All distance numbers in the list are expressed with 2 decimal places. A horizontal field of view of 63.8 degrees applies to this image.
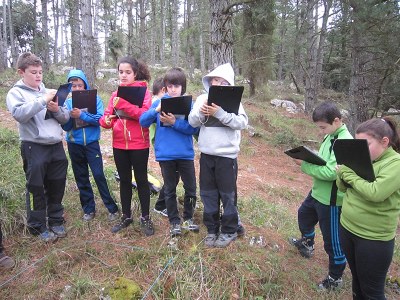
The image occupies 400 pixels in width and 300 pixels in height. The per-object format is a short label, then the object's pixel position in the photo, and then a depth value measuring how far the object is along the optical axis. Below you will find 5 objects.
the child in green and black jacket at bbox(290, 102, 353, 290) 2.95
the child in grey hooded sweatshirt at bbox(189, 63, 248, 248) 3.05
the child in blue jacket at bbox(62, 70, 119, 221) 3.58
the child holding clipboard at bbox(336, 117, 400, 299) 2.24
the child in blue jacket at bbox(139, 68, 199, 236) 3.20
